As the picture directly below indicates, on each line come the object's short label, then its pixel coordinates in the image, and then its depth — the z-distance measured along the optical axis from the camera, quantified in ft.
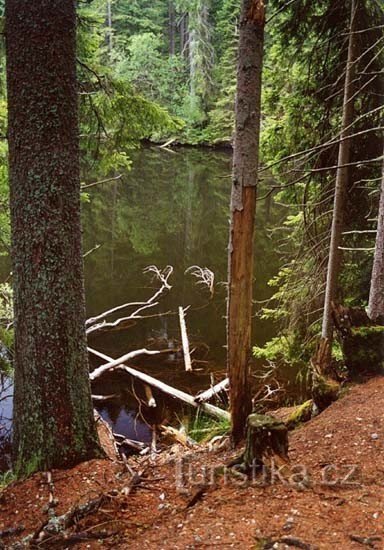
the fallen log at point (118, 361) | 26.71
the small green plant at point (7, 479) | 13.43
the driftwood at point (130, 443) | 22.52
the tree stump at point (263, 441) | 11.48
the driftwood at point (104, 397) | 26.03
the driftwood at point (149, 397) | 26.88
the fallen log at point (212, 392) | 25.18
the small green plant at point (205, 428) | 21.80
